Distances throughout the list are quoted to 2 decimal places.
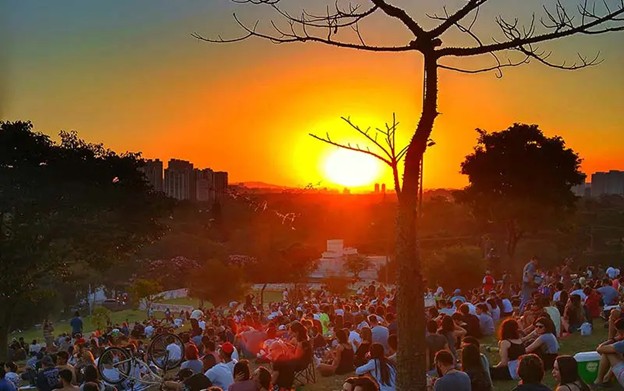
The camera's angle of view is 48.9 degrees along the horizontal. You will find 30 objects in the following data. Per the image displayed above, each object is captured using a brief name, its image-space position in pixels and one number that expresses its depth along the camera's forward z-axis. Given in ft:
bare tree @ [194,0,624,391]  18.49
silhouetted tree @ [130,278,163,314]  132.46
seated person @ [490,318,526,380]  32.35
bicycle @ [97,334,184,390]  41.14
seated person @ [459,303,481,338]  44.24
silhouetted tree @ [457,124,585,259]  111.14
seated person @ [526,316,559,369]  33.09
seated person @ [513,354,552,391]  21.12
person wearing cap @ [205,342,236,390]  32.94
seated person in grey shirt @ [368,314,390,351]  40.93
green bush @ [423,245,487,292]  119.03
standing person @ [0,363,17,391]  35.94
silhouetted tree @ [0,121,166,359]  73.92
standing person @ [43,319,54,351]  79.50
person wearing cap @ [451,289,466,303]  60.55
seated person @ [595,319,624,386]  28.96
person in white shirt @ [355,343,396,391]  30.71
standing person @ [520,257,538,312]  57.47
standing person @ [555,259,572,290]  77.96
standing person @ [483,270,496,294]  71.20
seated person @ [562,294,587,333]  47.01
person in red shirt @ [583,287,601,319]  52.60
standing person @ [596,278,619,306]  55.93
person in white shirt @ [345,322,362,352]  44.03
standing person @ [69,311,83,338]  78.59
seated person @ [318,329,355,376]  41.19
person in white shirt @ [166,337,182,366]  43.88
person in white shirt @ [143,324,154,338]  78.37
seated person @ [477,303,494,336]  48.93
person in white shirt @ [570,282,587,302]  52.88
